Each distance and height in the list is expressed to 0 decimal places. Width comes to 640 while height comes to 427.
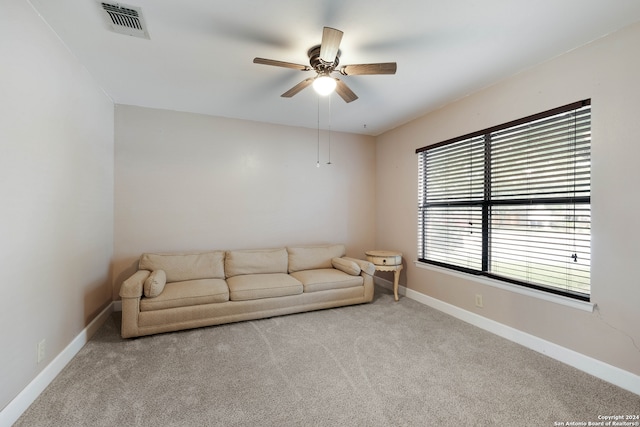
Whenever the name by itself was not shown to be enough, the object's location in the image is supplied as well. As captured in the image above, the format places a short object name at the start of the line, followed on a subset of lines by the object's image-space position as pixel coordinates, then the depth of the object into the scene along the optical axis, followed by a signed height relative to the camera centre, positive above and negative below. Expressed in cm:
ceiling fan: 186 +111
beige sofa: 276 -87
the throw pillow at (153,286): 275 -76
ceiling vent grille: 186 +135
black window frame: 229 +11
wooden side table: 386 -71
